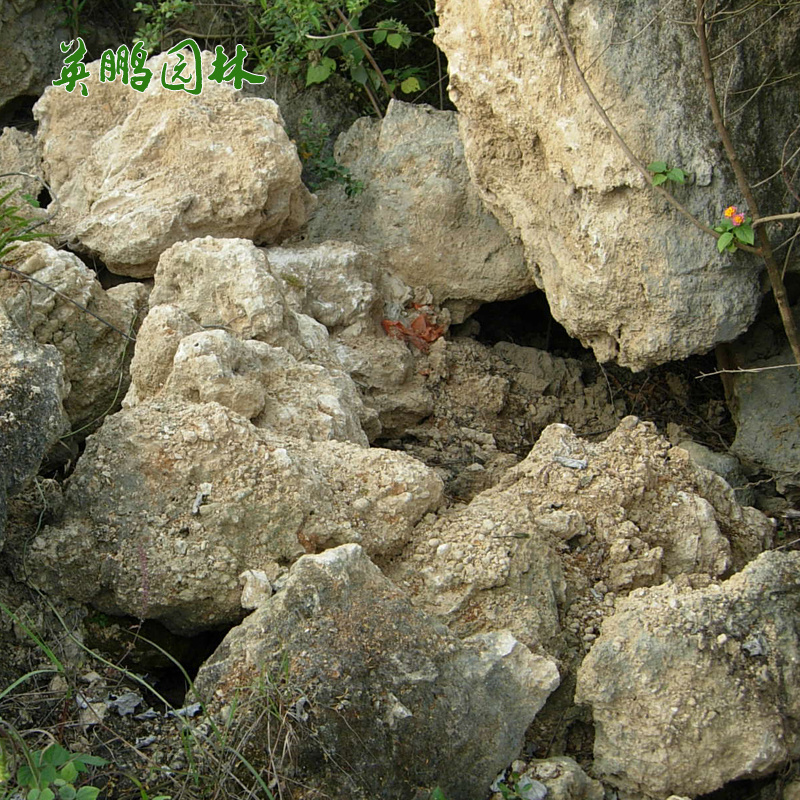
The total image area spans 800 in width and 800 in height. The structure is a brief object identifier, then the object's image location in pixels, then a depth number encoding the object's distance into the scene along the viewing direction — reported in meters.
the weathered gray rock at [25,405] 2.30
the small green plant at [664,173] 3.07
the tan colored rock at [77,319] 3.14
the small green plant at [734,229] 3.02
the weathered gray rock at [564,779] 2.18
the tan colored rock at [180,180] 3.62
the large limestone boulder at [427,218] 4.01
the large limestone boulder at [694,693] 2.24
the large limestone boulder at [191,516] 2.45
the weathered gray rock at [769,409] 3.66
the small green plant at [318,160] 4.08
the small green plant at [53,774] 1.77
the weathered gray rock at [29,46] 4.64
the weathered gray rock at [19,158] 4.14
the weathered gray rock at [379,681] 2.06
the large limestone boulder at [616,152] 3.15
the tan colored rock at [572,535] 2.50
